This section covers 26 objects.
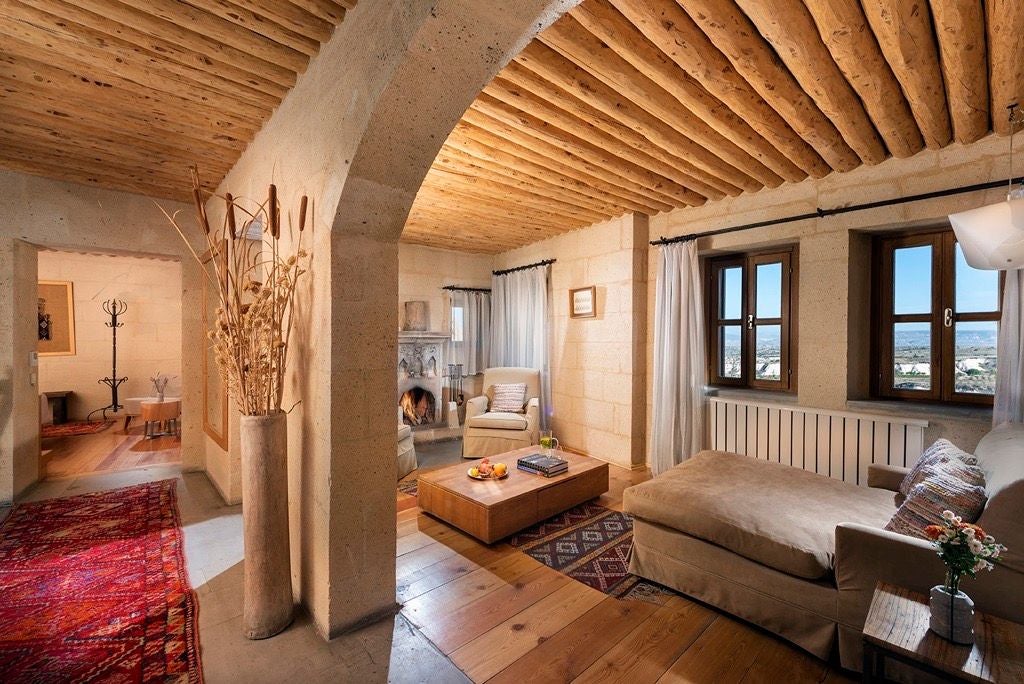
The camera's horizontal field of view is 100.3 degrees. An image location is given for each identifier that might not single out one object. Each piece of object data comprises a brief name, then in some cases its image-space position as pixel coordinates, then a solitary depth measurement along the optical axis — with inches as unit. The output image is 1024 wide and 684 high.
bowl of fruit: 119.3
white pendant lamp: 72.3
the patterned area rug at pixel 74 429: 207.4
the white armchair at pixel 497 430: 170.6
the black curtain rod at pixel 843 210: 99.2
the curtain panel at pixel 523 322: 201.2
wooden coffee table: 104.3
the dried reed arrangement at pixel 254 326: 71.5
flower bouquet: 48.4
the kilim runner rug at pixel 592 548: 87.4
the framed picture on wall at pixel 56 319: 225.5
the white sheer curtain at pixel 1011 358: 93.4
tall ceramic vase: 69.7
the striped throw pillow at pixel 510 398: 187.0
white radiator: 110.4
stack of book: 121.2
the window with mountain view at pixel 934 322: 107.5
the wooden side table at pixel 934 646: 44.9
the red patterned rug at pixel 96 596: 64.4
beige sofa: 58.7
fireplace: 203.5
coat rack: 239.6
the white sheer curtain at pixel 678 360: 146.9
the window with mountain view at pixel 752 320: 139.3
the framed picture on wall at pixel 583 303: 178.9
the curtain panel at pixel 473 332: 227.8
